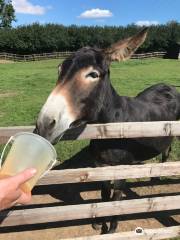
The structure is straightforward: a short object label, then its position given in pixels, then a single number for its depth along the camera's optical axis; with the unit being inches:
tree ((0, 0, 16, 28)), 1696.8
